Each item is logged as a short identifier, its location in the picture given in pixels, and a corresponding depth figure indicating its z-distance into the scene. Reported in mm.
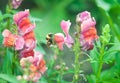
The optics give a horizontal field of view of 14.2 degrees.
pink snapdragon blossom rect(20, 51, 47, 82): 764
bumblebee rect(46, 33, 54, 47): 852
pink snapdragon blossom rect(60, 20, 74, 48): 827
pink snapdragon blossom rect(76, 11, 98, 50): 800
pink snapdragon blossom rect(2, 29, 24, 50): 818
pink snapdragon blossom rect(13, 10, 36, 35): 826
